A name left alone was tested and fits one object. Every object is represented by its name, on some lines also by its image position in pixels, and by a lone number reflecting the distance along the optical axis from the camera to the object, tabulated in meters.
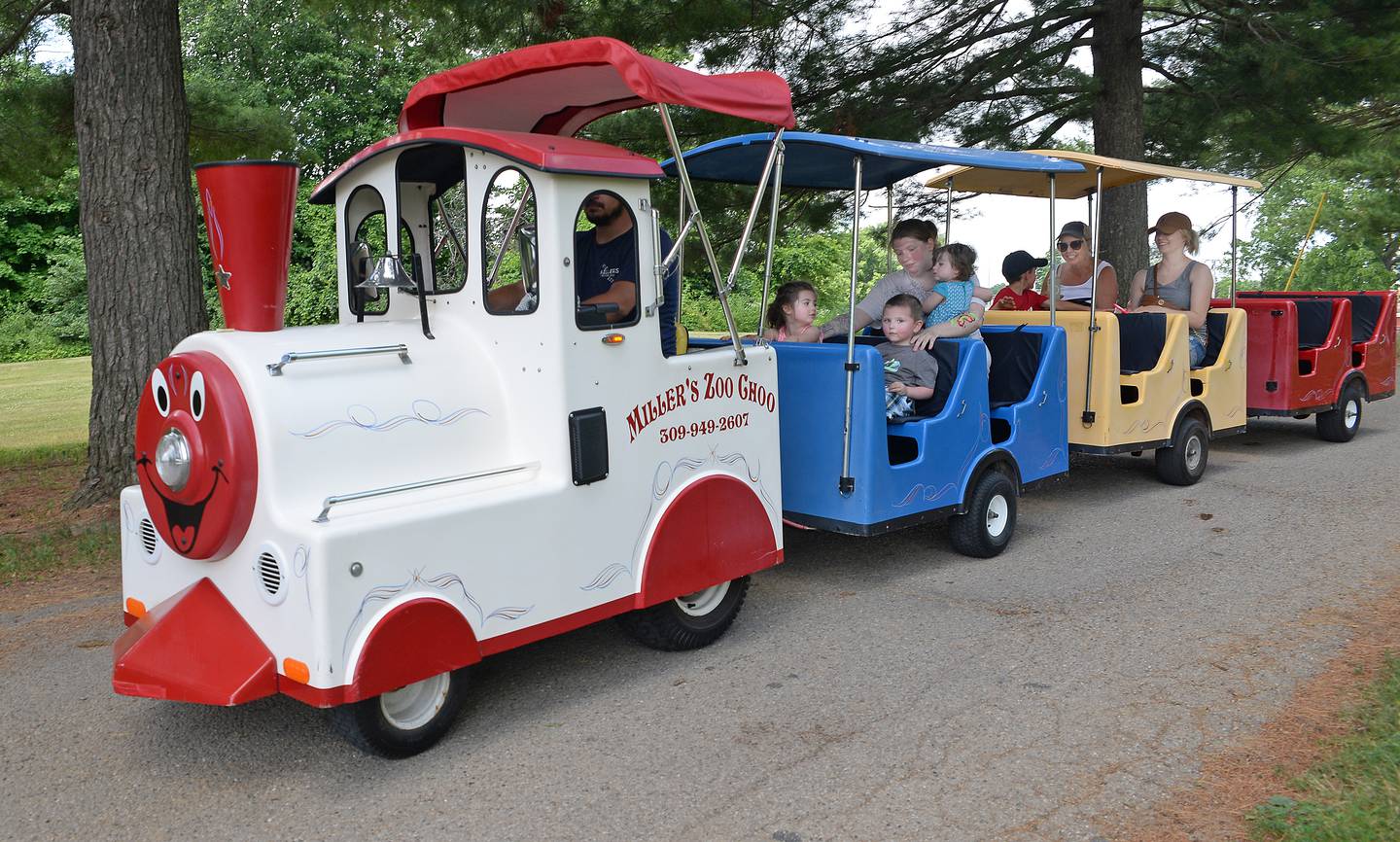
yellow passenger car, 7.39
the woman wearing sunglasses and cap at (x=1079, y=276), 8.30
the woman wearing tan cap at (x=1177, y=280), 8.27
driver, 4.40
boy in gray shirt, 6.04
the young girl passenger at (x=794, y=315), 6.28
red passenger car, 9.19
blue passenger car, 5.53
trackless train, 3.58
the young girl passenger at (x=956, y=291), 6.40
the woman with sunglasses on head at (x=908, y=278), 6.47
